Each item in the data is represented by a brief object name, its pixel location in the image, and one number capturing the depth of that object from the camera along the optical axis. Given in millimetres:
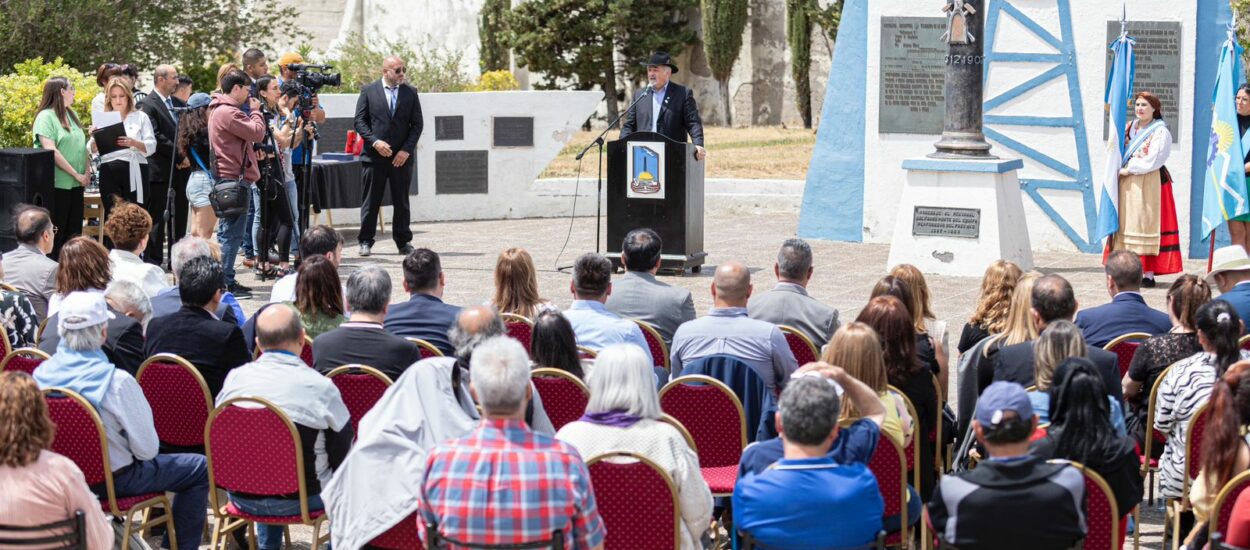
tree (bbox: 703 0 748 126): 28656
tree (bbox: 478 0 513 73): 30000
